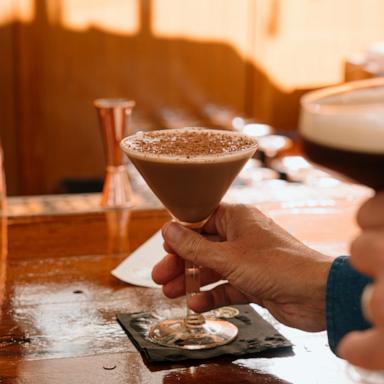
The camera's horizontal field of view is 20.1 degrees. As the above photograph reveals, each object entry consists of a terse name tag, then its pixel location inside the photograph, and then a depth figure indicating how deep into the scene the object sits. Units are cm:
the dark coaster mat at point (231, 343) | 83
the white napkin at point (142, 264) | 98
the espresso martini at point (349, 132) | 59
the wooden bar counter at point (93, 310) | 80
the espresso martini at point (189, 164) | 80
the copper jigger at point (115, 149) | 122
